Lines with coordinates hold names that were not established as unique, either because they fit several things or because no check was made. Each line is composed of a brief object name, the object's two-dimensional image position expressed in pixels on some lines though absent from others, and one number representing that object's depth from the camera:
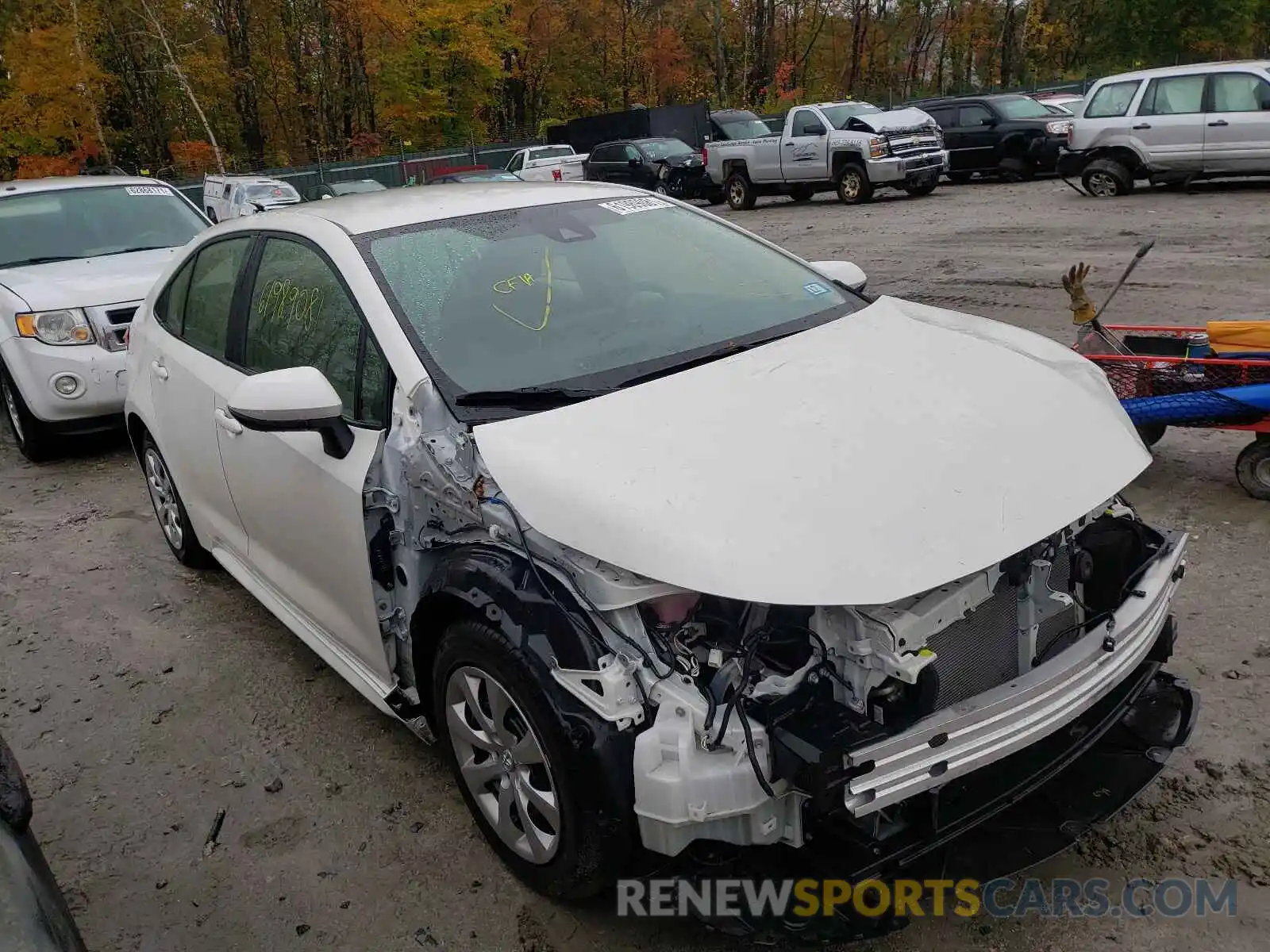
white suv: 6.58
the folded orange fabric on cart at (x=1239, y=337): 4.80
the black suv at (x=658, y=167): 21.78
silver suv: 13.60
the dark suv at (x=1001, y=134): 18.11
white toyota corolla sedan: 2.16
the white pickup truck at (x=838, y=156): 17.38
